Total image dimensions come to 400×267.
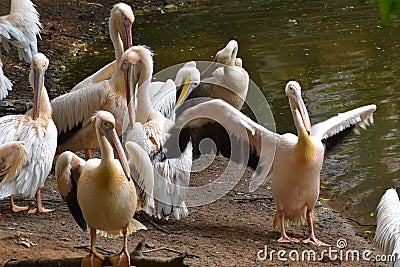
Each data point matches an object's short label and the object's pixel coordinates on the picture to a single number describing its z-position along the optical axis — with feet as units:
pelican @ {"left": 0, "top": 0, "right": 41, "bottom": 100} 50.55
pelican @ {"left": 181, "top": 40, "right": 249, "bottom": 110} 50.60
